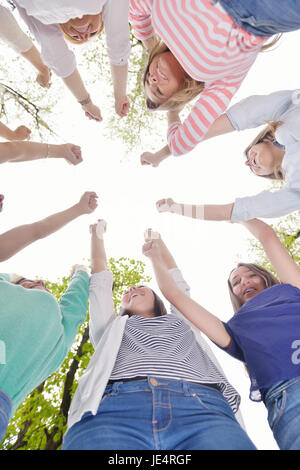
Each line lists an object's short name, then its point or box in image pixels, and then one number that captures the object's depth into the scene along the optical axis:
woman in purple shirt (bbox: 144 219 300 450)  0.63
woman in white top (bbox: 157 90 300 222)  0.81
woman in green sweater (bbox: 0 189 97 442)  0.60
